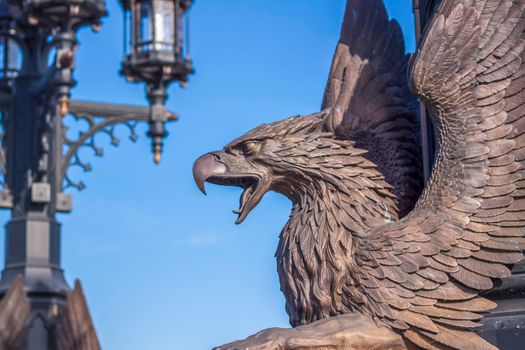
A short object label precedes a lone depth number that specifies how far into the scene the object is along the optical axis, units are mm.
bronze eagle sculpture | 4124
